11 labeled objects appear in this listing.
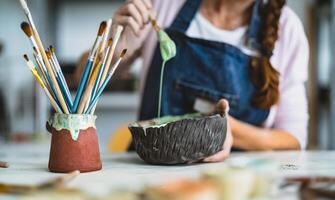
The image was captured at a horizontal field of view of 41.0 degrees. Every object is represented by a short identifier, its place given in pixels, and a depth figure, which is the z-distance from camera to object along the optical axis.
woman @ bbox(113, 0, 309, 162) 1.08
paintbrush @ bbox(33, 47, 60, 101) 0.69
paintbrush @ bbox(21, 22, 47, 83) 0.66
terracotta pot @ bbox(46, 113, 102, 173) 0.70
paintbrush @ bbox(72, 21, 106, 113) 0.71
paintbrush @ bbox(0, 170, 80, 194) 0.48
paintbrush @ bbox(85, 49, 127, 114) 0.72
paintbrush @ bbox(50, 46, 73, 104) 0.70
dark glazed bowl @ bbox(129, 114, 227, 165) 0.72
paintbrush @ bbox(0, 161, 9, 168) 0.78
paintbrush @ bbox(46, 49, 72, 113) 0.70
